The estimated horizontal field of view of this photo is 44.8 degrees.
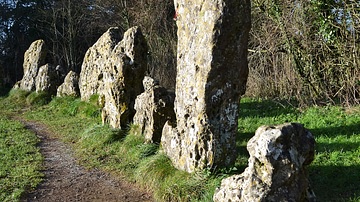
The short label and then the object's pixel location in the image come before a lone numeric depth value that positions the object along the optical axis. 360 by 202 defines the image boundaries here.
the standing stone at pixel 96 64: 13.07
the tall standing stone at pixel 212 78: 6.01
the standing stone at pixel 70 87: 14.70
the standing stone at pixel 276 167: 4.47
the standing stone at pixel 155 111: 8.27
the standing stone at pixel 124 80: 9.67
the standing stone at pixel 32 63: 16.70
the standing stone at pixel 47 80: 15.66
